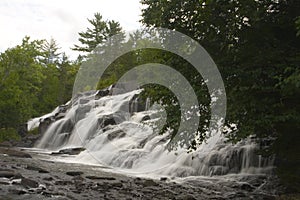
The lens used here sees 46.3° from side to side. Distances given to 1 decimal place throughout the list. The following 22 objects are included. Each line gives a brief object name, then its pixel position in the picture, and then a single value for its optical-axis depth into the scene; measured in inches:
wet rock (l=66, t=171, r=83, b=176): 502.1
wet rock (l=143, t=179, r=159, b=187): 449.1
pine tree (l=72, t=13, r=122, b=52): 2450.8
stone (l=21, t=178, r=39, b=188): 378.6
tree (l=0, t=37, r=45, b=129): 966.4
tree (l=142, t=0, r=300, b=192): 305.9
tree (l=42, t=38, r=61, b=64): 3208.7
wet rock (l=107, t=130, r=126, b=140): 890.1
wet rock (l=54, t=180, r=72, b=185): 414.2
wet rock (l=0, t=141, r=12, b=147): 1062.3
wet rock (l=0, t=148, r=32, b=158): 719.1
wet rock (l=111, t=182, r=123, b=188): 427.2
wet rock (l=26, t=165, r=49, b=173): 502.3
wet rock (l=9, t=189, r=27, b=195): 338.8
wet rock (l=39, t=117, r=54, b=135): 1277.1
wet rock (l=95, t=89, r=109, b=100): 1367.9
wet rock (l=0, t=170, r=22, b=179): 425.1
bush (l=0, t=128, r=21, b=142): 964.6
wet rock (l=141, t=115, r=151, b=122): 952.2
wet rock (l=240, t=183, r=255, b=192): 439.5
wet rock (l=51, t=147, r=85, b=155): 902.2
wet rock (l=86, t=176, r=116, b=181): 481.3
